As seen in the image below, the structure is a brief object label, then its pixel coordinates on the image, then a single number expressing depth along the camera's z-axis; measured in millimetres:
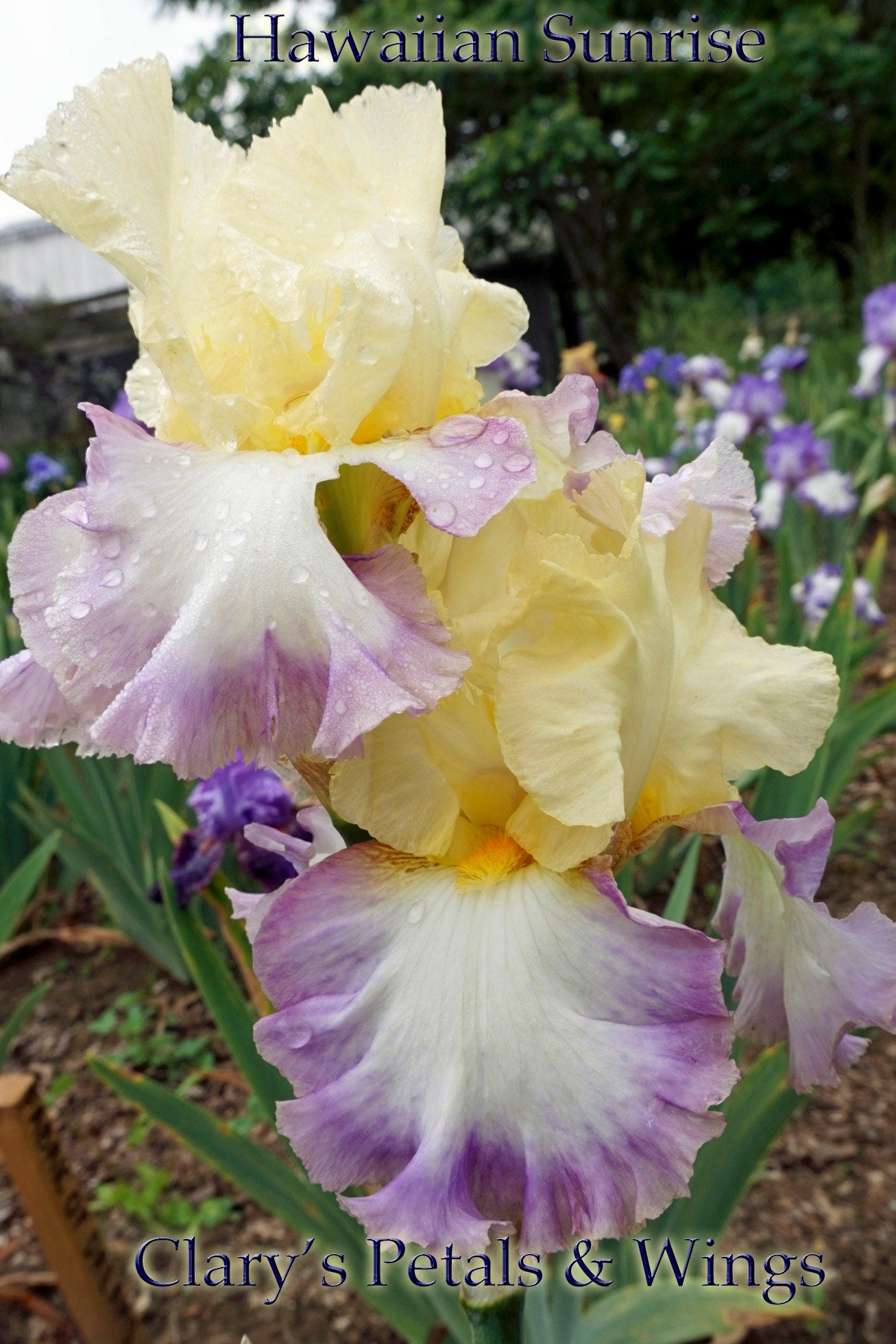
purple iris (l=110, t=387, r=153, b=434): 3033
